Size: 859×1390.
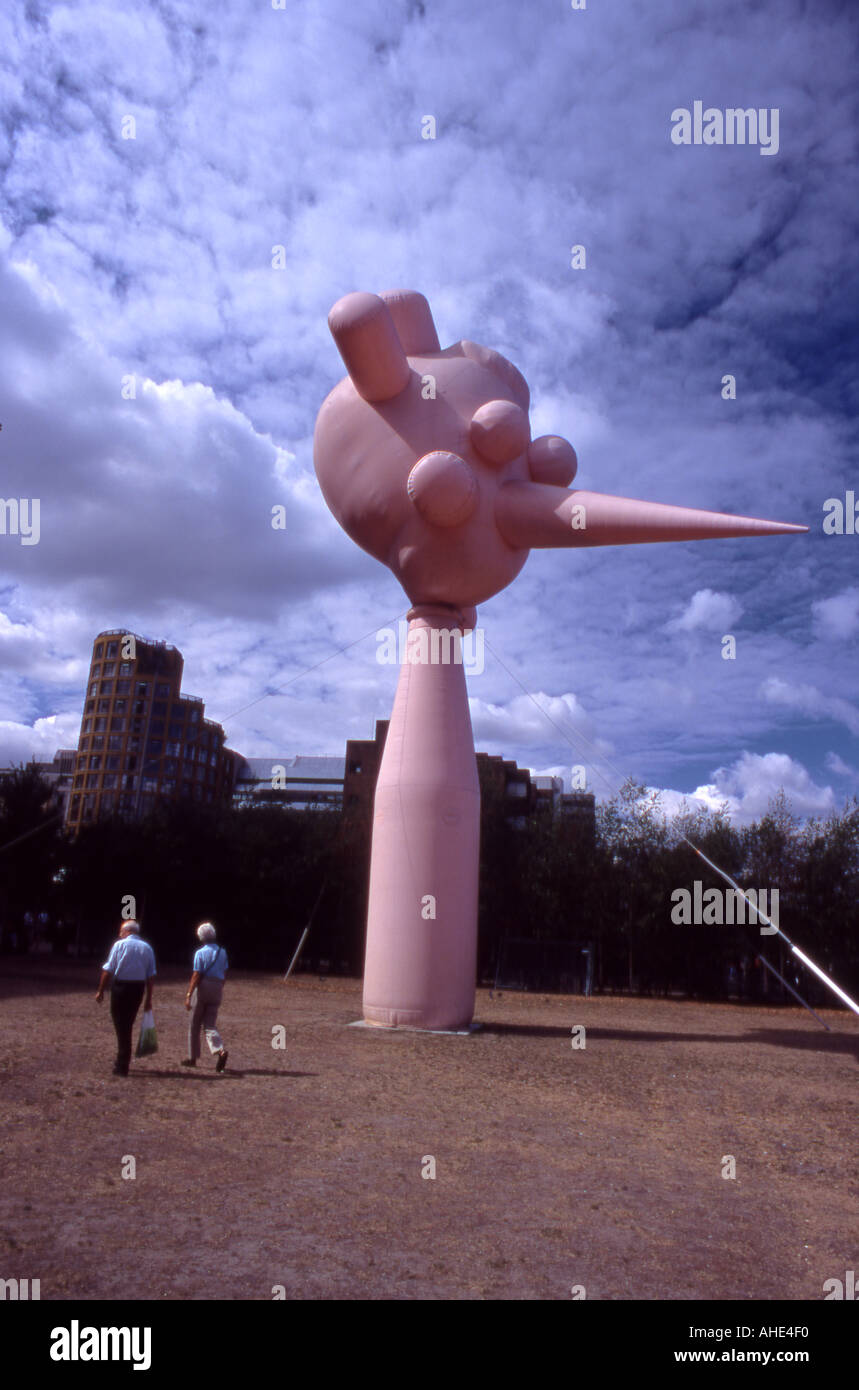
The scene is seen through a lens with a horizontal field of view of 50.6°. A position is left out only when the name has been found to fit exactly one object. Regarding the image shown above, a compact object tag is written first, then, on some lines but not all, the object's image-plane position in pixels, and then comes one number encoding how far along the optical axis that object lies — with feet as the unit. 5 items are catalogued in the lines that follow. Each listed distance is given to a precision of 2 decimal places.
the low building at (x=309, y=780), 307.17
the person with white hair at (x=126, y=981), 31.30
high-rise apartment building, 361.30
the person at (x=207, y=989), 34.30
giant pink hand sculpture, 45.70
